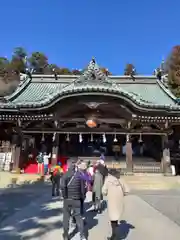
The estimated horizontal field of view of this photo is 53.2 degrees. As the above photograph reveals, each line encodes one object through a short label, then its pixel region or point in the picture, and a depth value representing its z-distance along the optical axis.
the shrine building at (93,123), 10.26
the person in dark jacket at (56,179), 7.47
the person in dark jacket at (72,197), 3.63
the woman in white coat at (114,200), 3.60
